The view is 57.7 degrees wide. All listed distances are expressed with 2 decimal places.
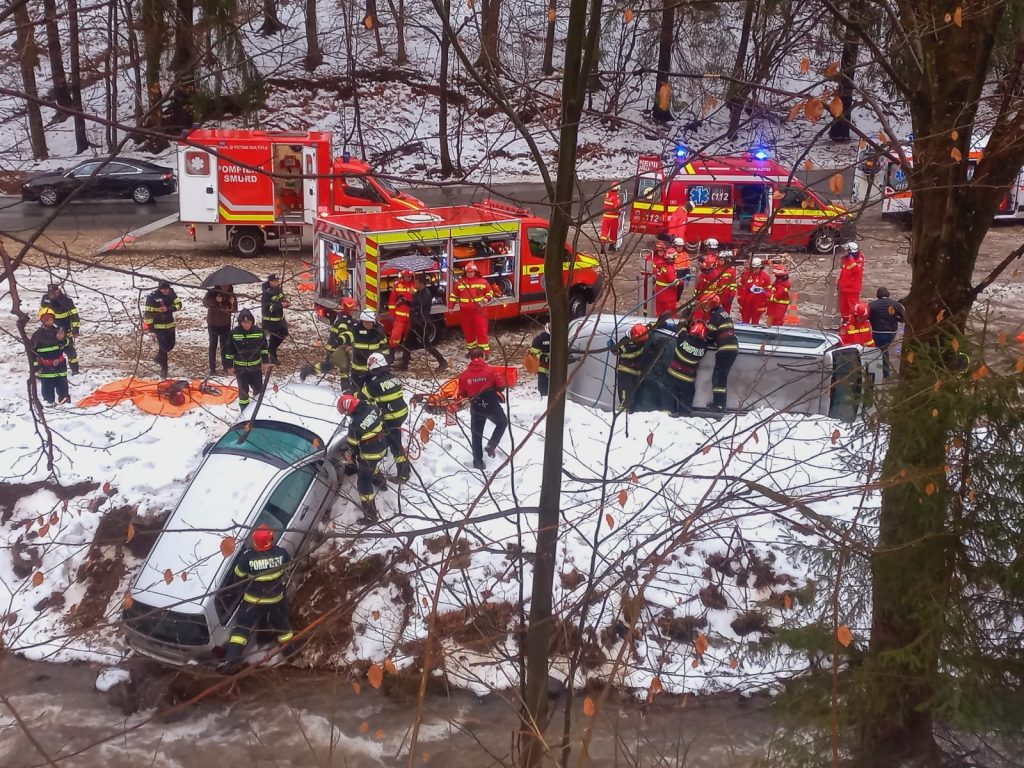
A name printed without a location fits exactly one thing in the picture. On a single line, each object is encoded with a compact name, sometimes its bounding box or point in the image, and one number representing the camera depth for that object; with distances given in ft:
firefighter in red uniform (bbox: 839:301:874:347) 38.40
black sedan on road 76.99
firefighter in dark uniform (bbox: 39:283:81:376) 37.65
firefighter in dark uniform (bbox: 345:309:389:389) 35.42
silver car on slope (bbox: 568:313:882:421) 30.19
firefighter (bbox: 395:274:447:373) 41.55
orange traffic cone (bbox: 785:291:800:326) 49.01
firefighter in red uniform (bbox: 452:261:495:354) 39.47
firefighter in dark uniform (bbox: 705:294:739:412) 32.63
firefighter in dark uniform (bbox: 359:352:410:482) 29.50
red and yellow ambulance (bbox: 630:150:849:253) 57.98
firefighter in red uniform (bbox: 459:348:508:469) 29.63
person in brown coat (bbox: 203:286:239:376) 37.87
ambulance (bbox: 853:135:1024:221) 60.62
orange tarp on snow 34.53
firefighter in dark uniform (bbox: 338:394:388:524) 27.22
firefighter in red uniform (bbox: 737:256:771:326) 43.60
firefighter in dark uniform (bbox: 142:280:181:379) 37.77
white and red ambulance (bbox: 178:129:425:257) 59.57
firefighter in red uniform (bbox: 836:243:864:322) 43.93
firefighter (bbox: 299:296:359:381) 35.42
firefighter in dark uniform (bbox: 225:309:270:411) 34.37
